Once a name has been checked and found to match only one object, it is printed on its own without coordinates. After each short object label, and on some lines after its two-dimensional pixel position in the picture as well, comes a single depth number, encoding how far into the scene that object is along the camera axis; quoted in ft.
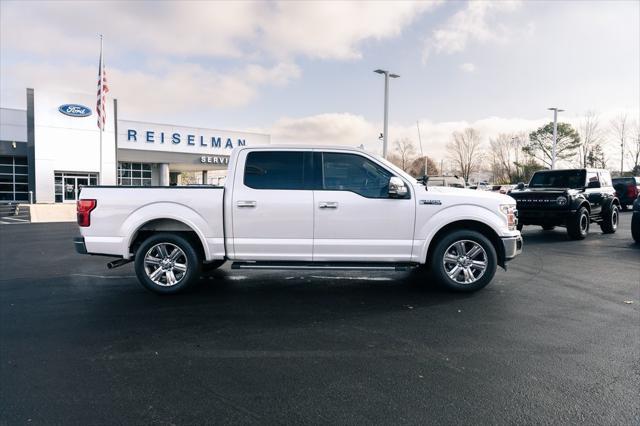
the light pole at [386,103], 79.77
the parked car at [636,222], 34.78
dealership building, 103.76
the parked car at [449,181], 66.96
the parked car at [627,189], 74.39
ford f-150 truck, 18.63
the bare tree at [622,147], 166.20
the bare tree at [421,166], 253.57
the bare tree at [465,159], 226.50
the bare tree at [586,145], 172.35
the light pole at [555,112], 111.24
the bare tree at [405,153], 214.28
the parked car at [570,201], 36.58
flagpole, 74.13
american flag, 74.18
